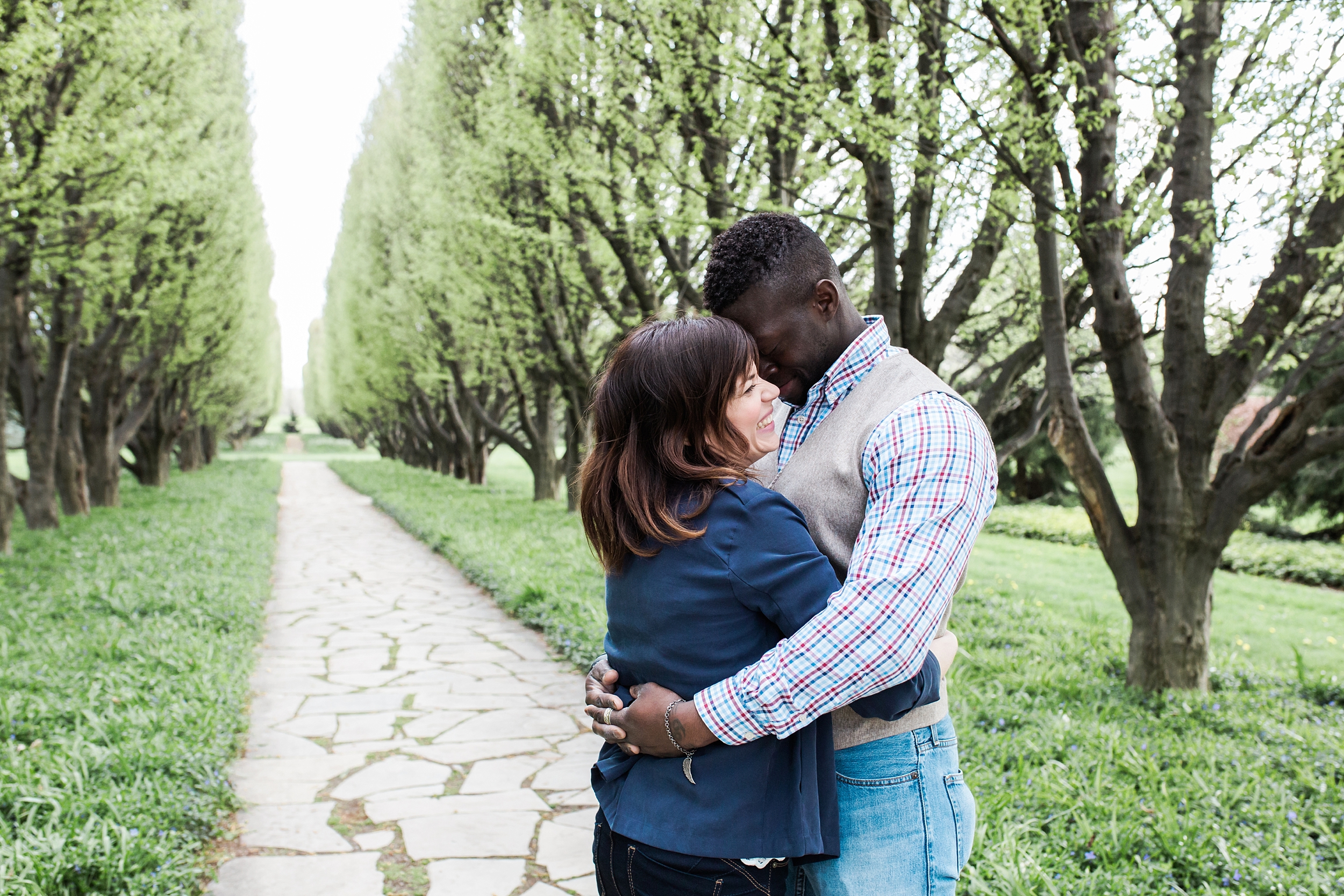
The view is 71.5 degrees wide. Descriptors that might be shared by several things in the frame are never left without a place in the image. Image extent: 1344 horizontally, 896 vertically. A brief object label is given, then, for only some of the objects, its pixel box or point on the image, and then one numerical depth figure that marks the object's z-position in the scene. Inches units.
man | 51.8
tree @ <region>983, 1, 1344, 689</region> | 195.5
